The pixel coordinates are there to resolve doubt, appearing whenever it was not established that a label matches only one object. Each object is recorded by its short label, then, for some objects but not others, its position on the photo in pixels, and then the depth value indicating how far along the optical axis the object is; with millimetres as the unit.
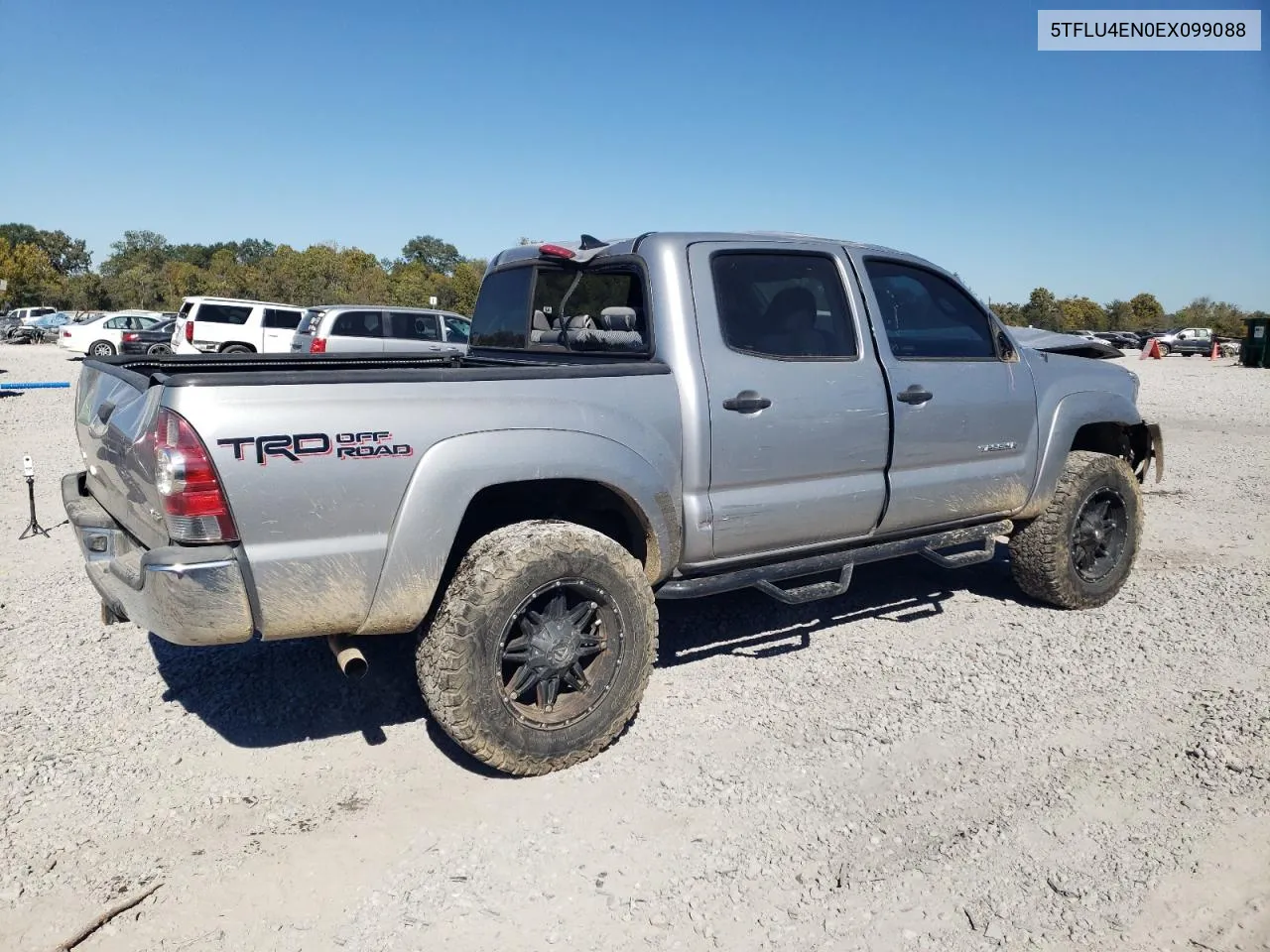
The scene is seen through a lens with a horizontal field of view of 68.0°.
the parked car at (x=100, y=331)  28406
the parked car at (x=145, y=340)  27703
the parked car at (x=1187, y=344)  45375
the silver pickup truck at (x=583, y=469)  2896
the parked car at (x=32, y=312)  46219
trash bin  31938
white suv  21297
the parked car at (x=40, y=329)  40281
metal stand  6387
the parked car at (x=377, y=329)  16750
